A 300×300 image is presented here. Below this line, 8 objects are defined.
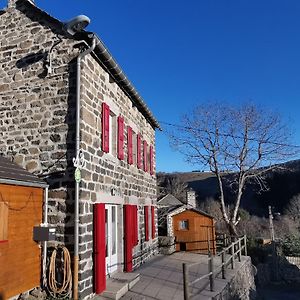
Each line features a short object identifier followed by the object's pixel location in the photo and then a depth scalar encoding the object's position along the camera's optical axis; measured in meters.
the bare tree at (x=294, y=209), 43.81
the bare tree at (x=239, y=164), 20.12
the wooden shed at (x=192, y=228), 20.39
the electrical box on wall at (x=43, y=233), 6.54
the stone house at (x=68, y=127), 7.00
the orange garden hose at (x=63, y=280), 6.58
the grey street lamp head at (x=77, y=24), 6.12
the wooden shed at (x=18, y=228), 5.83
